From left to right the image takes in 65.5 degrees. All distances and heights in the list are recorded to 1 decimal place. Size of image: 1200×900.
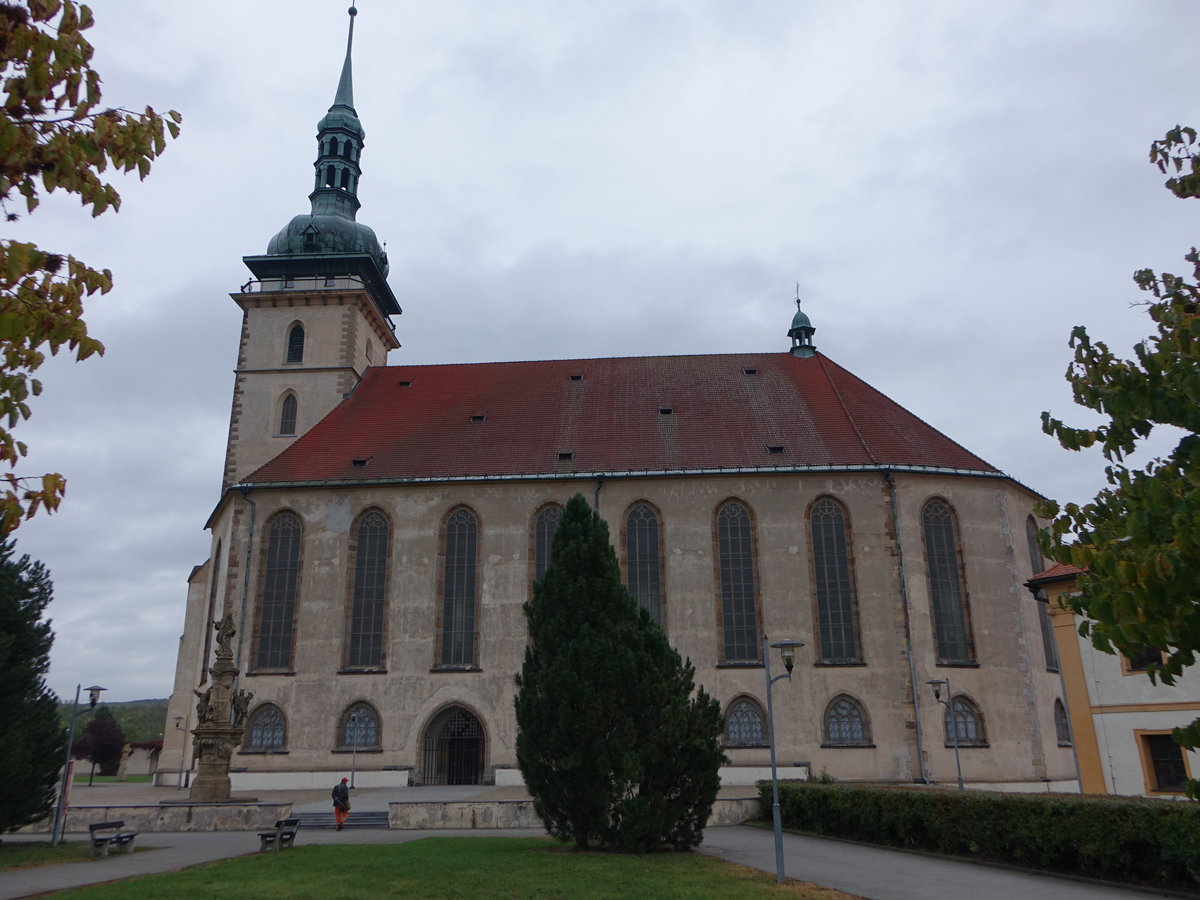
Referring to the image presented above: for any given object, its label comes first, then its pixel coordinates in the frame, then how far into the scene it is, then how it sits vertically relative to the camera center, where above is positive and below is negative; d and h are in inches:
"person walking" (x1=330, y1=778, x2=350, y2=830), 778.2 -43.8
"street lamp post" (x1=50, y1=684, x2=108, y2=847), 708.7 -36.6
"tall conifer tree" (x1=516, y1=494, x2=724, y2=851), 607.2 +9.6
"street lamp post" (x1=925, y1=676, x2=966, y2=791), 1023.0 +38.6
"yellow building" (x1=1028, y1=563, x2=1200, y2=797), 773.9 +13.1
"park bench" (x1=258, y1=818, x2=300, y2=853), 628.7 -57.8
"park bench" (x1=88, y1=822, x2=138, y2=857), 627.8 -58.2
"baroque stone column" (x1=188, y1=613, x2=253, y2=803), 839.7 +18.3
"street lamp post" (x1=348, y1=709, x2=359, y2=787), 1110.4 +8.6
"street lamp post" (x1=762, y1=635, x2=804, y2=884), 508.7 -10.2
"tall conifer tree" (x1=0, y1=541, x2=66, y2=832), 646.5 +32.8
